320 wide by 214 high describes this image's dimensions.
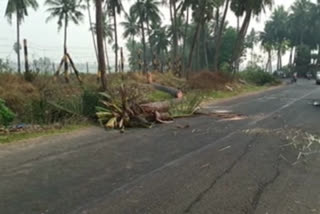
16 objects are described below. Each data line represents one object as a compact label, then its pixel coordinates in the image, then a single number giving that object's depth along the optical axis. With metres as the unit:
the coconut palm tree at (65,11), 56.25
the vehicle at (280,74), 82.72
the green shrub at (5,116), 12.58
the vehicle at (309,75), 82.24
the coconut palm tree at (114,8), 44.06
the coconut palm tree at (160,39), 81.75
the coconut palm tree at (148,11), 55.66
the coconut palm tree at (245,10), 41.00
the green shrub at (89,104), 14.80
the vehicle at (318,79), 53.05
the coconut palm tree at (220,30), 40.38
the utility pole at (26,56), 19.24
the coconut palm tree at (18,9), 48.41
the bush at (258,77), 50.78
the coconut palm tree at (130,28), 71.69
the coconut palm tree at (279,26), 97.88
